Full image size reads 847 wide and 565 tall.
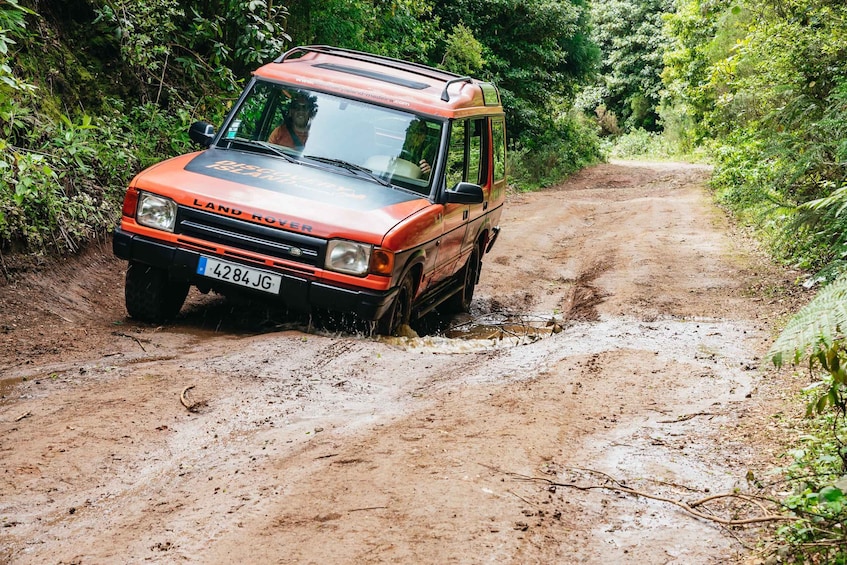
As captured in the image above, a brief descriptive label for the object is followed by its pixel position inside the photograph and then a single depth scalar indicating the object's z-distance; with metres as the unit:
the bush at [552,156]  25.50
